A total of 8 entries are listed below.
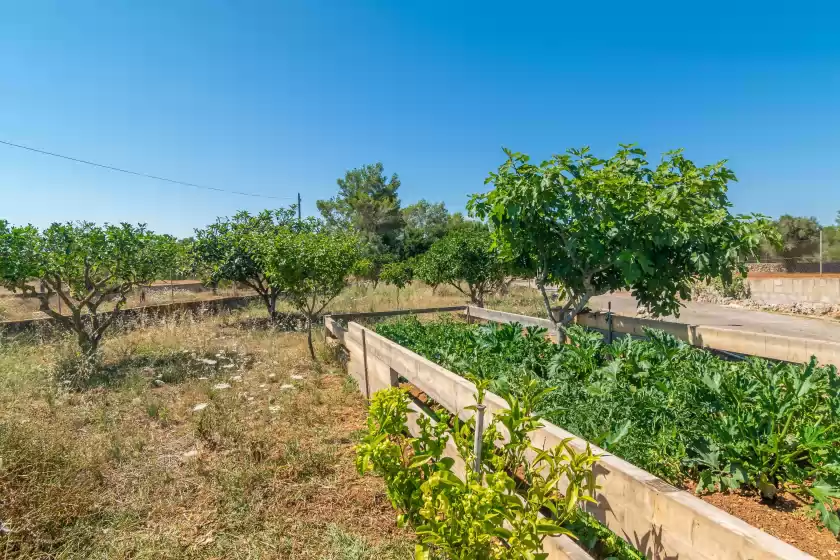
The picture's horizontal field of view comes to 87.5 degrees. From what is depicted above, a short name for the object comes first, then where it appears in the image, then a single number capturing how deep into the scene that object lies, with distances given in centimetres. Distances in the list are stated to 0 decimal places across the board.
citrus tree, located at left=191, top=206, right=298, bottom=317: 1375
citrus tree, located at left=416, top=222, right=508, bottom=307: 1401
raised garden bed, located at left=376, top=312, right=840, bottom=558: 227
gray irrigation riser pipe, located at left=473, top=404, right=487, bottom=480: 214
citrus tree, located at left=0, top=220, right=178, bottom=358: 768
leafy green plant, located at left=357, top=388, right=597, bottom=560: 171
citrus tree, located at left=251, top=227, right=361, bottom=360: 854
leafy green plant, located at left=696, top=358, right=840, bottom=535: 219
